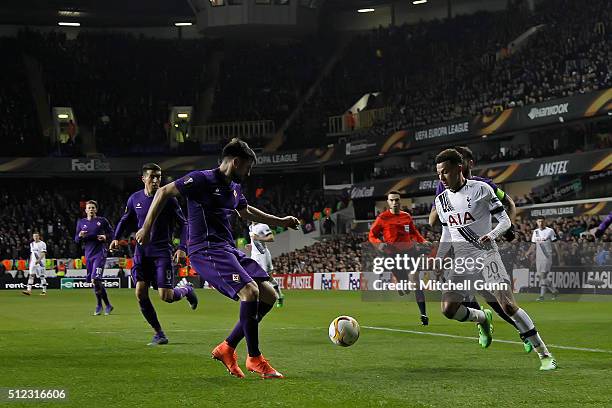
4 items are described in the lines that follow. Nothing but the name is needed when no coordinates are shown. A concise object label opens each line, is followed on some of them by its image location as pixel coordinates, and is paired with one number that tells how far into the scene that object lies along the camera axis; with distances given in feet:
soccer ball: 37.81
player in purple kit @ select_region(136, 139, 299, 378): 32.89
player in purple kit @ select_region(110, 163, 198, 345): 48.20
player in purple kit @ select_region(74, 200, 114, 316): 77.05
